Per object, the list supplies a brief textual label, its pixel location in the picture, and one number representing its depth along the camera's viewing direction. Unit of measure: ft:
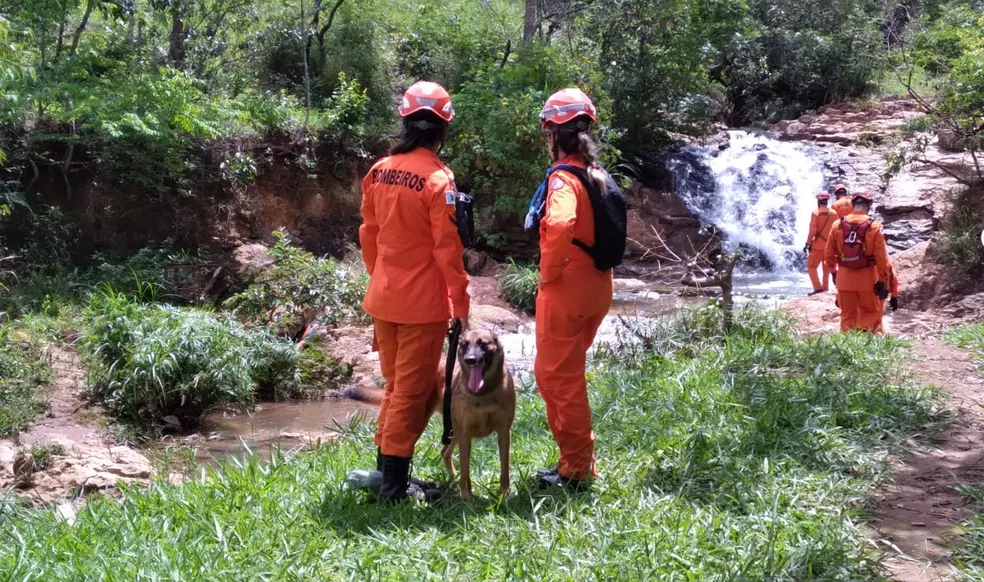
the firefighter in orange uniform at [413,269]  13.96
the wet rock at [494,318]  37.83
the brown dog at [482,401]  14.12
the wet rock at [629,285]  48.70
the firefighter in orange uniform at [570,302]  14.17
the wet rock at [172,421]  27.02
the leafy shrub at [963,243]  42.39
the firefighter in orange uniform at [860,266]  30.04
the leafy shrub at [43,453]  20.36
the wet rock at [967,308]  38.01
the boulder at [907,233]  52.49
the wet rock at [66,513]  14.52
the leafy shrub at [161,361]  26.99
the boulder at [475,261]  51.46
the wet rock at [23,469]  18.92
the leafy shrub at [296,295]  35.32
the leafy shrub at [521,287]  44.04
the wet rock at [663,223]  57.77
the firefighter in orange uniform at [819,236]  44.24
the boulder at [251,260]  40.02
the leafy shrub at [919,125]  46.73
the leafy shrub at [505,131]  51.52
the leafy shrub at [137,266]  38.70
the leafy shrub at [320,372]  31.40
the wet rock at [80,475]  18.20
